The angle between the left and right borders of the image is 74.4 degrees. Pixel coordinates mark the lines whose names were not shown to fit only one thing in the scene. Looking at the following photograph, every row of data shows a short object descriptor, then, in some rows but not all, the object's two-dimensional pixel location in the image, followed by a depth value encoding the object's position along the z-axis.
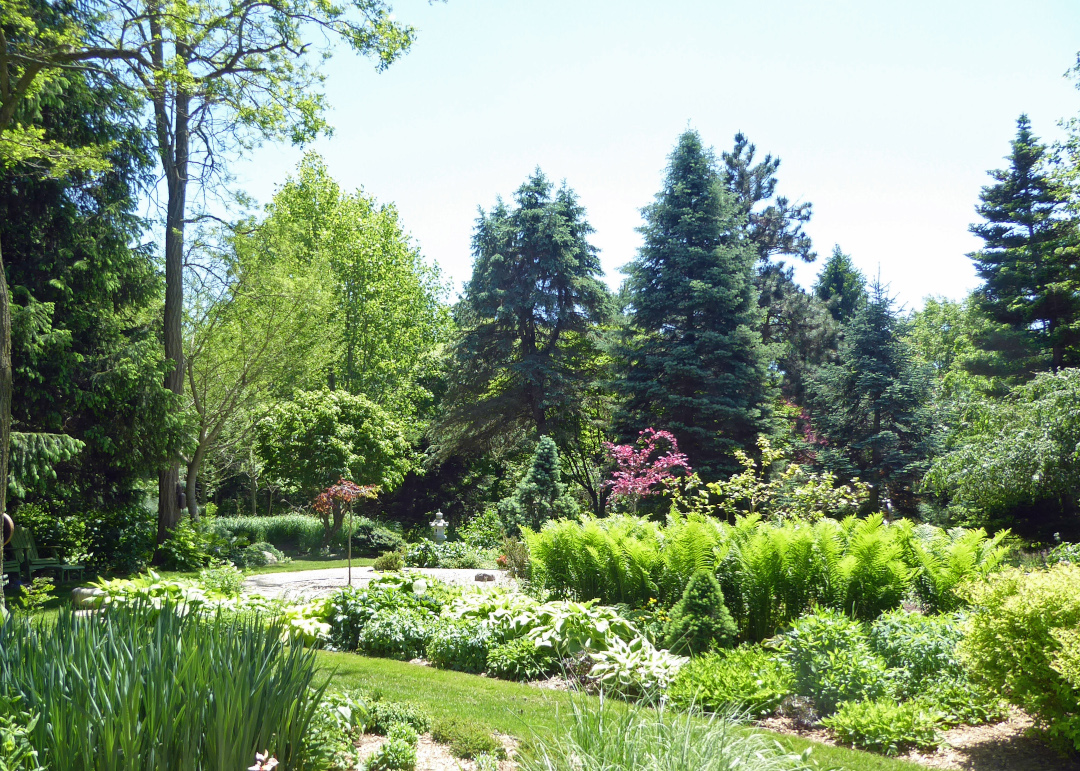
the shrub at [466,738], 3.87
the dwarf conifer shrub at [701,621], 5.83
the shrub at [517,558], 11.41
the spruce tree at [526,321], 21.16
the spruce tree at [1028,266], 18.27
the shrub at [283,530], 22.00
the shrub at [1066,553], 8.43
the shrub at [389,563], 13.20
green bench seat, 10.88
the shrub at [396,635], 6.92
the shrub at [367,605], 7.30
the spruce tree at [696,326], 18.55
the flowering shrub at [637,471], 13.68
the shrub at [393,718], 4.22
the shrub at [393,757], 3.60
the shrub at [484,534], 15.94
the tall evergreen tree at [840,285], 31.20
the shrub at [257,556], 14.77
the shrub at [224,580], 8.43
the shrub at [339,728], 3.36
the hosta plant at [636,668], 5.11
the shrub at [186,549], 12.88
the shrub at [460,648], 6.38
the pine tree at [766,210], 26.09
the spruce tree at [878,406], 19.75
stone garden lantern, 16.00
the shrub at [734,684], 4.76
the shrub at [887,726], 4.26
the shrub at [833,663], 4.74
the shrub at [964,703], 4.50
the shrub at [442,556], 14.11
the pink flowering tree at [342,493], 11.17
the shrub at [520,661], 6.09
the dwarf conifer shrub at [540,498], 15.23
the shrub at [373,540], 18.88
